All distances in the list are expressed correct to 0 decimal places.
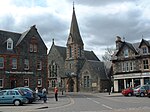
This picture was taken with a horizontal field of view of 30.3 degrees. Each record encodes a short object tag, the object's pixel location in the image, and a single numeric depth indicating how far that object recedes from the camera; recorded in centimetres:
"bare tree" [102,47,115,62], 9007
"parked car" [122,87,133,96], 4356
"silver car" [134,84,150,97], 3965
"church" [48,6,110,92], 6475
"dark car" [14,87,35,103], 2734
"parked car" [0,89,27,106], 2592
